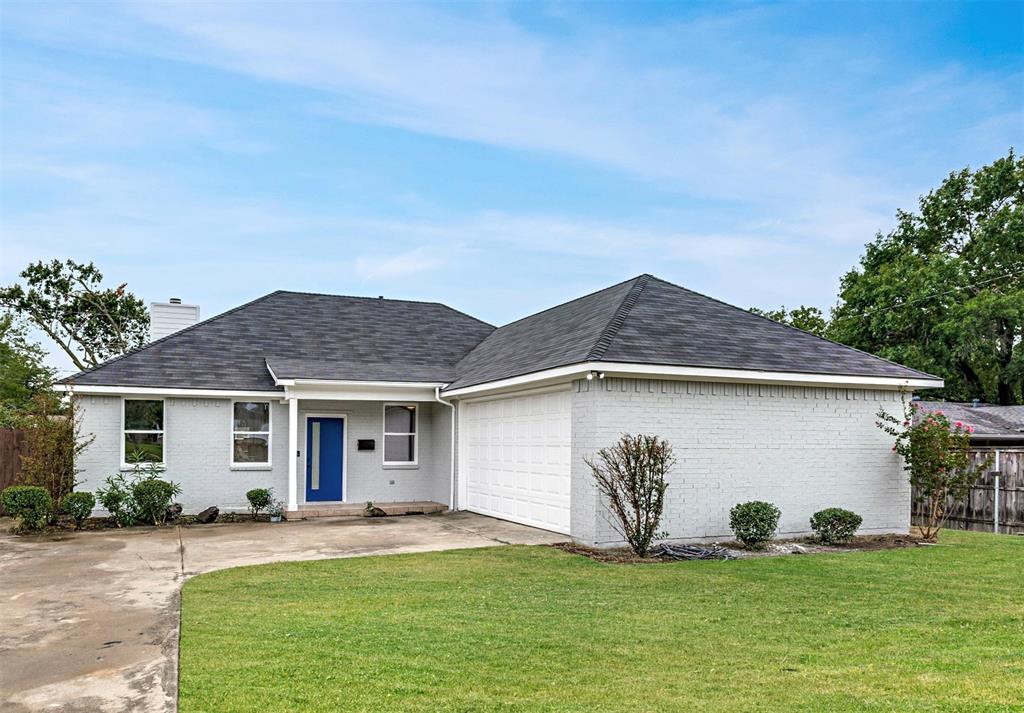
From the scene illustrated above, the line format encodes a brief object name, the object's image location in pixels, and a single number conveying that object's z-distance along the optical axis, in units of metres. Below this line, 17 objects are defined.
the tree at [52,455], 15.63
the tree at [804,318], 43.94
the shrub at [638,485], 11.48
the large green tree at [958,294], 30.27
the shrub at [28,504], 14.56
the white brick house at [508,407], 12.69
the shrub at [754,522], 12.20
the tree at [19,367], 34.06
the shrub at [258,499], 16.75
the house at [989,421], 20.91
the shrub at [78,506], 14.97
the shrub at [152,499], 15.69
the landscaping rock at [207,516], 16.28
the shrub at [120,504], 15.61
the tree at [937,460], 13.27
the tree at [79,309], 38.16
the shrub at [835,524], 12.88
